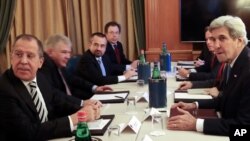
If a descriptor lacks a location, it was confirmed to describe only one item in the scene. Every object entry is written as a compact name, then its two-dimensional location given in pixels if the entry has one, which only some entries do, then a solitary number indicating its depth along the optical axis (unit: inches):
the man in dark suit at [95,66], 139.8
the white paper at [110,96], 106.3
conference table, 69.7
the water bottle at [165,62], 157.1
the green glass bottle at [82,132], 60.0
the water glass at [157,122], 76.5
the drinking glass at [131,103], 93.3
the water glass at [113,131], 71.9
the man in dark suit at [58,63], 114.3
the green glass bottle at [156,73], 95.1
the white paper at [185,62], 183.6
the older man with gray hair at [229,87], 71.7
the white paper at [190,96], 102.5
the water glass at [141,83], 126.9
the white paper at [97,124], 76.4
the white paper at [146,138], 67.1
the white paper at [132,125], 74.0
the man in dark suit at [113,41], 188.5
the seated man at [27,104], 70.8
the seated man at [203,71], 138.3
